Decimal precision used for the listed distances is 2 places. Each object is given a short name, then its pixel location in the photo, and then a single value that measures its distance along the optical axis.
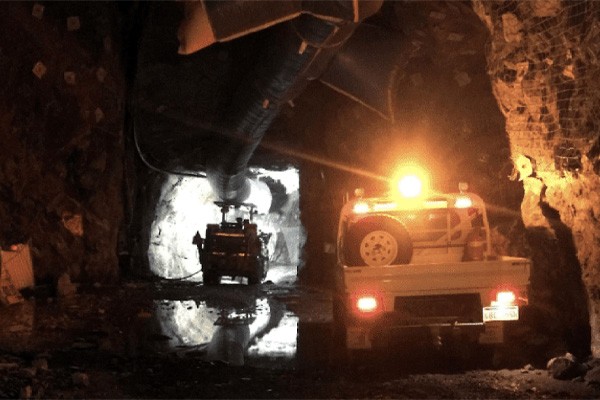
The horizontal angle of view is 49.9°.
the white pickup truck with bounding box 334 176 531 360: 7.79
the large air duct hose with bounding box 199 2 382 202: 10.45
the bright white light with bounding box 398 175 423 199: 9.66
